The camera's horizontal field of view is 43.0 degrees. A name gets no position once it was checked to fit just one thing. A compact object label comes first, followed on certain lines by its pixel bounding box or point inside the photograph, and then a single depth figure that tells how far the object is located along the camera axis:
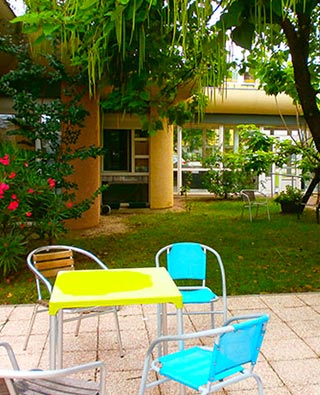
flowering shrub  4.61
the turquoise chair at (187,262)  3.17
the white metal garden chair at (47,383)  1.32
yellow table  2.17
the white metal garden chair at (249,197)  9.08
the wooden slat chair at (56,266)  2.96
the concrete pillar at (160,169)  10.88
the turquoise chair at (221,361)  1.69
